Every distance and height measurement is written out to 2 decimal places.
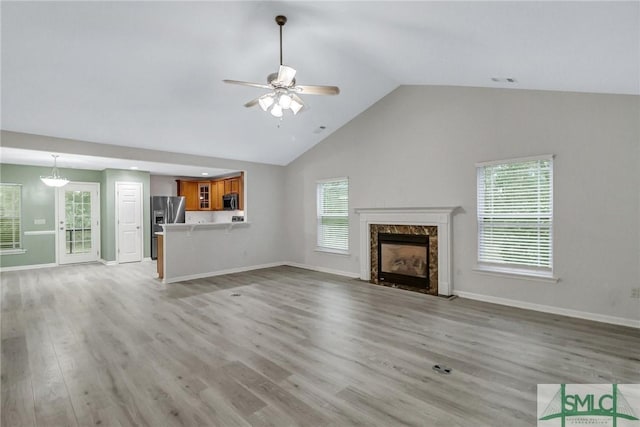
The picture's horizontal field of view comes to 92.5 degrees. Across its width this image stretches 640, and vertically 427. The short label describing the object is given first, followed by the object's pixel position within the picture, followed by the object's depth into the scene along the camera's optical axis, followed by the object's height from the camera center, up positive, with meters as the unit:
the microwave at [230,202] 8.07 +0.22
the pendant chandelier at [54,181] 6.45 +0.64
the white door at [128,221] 8.02 -0.29
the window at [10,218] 6.99 -0.16
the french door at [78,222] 7.79 -0.31
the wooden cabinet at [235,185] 8.05 +0.67
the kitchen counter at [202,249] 5.99 -0.82
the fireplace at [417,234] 4.87 -0.43
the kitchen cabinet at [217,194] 8.76 +0.48
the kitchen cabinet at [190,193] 9.39 +0.53
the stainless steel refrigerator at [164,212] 8.66 -0.04
